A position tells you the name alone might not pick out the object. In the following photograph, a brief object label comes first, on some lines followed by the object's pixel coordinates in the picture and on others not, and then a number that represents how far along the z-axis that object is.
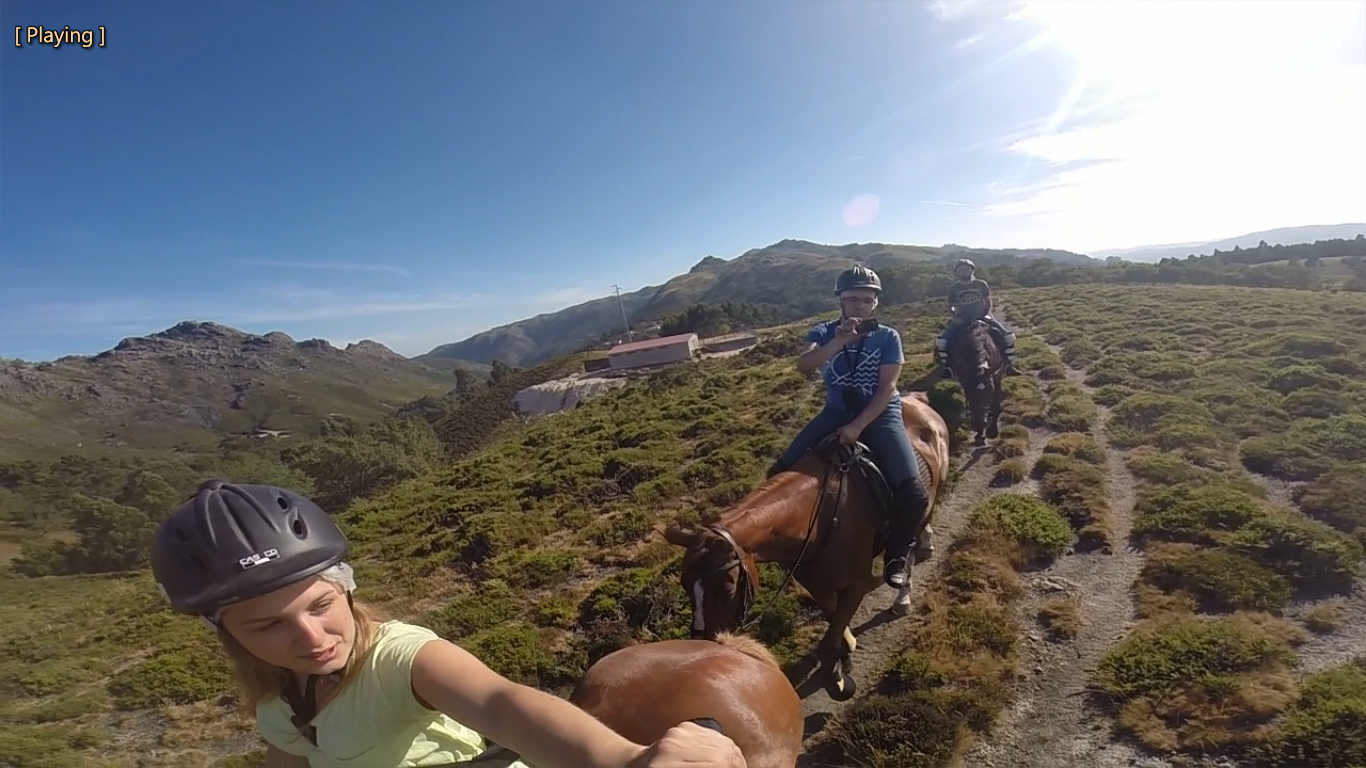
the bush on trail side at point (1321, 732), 4.22
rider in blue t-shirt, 5.88
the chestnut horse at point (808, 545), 4.35
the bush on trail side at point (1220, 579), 6.22
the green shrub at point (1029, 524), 8.06
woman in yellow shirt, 1.90
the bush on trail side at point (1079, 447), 11.27
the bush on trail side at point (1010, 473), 10.73
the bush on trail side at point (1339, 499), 7.78
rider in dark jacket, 12.30
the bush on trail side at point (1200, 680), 4.66
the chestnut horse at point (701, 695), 3.19
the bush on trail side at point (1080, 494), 8.23
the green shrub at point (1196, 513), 7.90
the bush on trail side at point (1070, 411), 13.43
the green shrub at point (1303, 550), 6.52
